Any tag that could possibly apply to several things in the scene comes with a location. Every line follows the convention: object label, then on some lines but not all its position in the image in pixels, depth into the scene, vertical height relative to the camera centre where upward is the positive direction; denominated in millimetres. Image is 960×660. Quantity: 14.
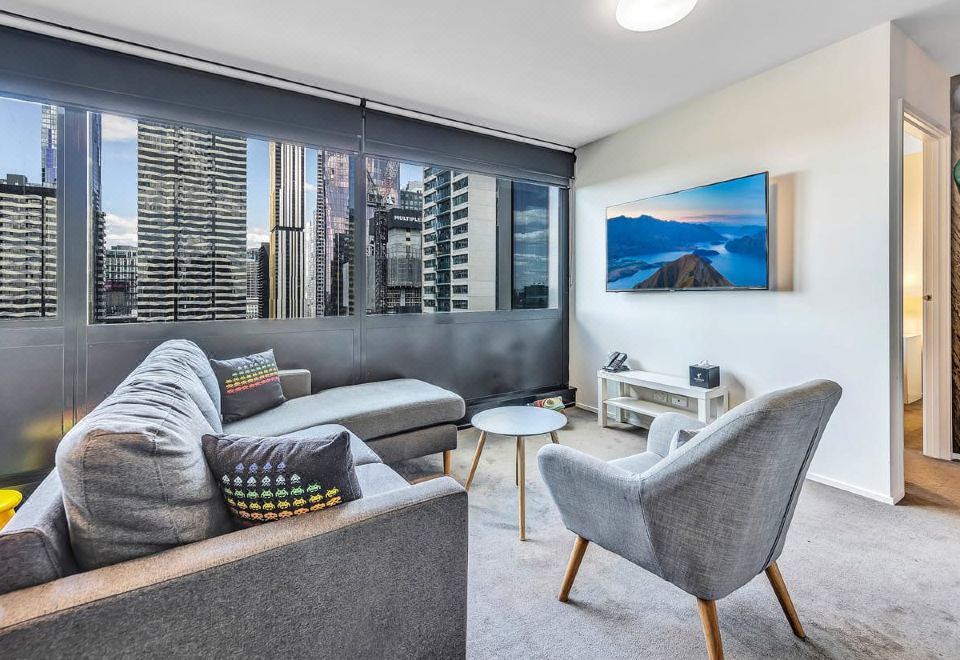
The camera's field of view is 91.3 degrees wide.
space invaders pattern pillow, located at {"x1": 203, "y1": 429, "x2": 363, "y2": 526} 1098 -340
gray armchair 1159 -454
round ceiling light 2098 +1463
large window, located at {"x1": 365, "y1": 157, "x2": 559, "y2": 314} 3676 +804
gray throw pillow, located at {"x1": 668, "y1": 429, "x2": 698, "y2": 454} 1466 -333
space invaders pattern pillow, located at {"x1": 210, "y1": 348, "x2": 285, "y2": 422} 2551 -308
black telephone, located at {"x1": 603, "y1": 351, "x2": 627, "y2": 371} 3818 -247
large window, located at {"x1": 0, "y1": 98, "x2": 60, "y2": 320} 2469 +647
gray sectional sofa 832 -474
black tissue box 3111 -296
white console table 3090 -469
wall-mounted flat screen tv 2934 +659
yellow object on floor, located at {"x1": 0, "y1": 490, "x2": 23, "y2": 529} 1834 -678
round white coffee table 2236 -471
